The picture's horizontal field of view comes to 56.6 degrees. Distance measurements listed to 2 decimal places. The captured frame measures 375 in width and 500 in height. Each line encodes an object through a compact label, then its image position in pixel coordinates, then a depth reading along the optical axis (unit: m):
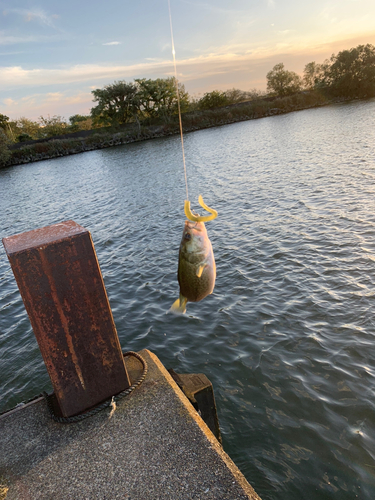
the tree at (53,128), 100.44
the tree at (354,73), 91.62
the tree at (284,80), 108.44
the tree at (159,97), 96.38
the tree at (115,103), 95.54
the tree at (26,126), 114.12
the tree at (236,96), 108.20
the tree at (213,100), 105.81
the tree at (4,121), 101.06
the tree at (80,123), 107.94
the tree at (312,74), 106.25
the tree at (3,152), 68.19
